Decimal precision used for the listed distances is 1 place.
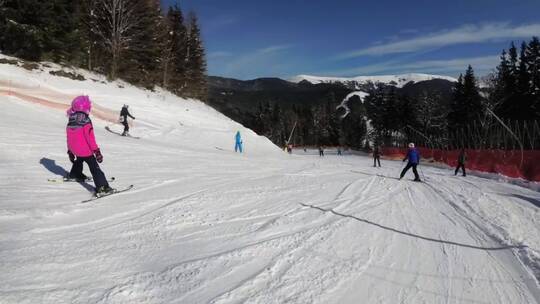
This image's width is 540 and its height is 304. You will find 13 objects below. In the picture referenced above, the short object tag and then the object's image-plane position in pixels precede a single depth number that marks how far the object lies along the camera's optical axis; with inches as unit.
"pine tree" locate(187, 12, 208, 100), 2094.0
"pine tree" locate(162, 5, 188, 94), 1932.8
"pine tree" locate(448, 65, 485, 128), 2391.7
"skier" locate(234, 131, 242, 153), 1065.9
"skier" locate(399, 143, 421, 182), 619.0
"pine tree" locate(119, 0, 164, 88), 1571.1
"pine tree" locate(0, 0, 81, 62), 1021.2
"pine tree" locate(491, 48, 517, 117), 2225.6
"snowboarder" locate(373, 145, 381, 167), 1110.8
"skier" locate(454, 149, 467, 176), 805.9
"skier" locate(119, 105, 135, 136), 829.2
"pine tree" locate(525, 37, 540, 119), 2086.4
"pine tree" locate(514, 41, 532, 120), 2162.9
